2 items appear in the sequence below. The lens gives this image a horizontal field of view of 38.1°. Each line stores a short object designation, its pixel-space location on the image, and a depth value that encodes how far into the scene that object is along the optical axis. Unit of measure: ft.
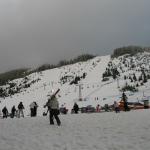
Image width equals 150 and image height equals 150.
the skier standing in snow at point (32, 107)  69.39
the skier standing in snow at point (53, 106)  36.54
